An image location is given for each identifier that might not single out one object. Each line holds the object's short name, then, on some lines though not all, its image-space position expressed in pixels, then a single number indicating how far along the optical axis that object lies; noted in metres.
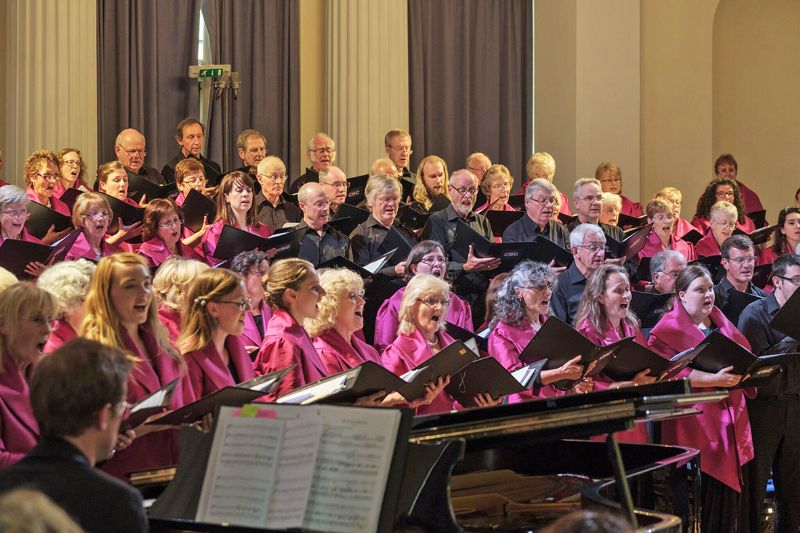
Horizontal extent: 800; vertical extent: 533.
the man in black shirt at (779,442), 10.56
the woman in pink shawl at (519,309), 9.86
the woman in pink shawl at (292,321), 8.30
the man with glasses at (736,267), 12.02
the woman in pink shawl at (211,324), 7.48
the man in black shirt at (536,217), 13.14
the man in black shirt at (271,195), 13.43
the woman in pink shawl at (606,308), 10.16
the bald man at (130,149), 14.42
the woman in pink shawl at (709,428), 10.26
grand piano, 5.31
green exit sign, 17.53
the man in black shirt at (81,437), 4.13
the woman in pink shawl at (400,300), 10.51
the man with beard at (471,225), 11.66
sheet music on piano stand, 4.86
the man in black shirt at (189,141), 15.28
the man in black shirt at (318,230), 12.01
